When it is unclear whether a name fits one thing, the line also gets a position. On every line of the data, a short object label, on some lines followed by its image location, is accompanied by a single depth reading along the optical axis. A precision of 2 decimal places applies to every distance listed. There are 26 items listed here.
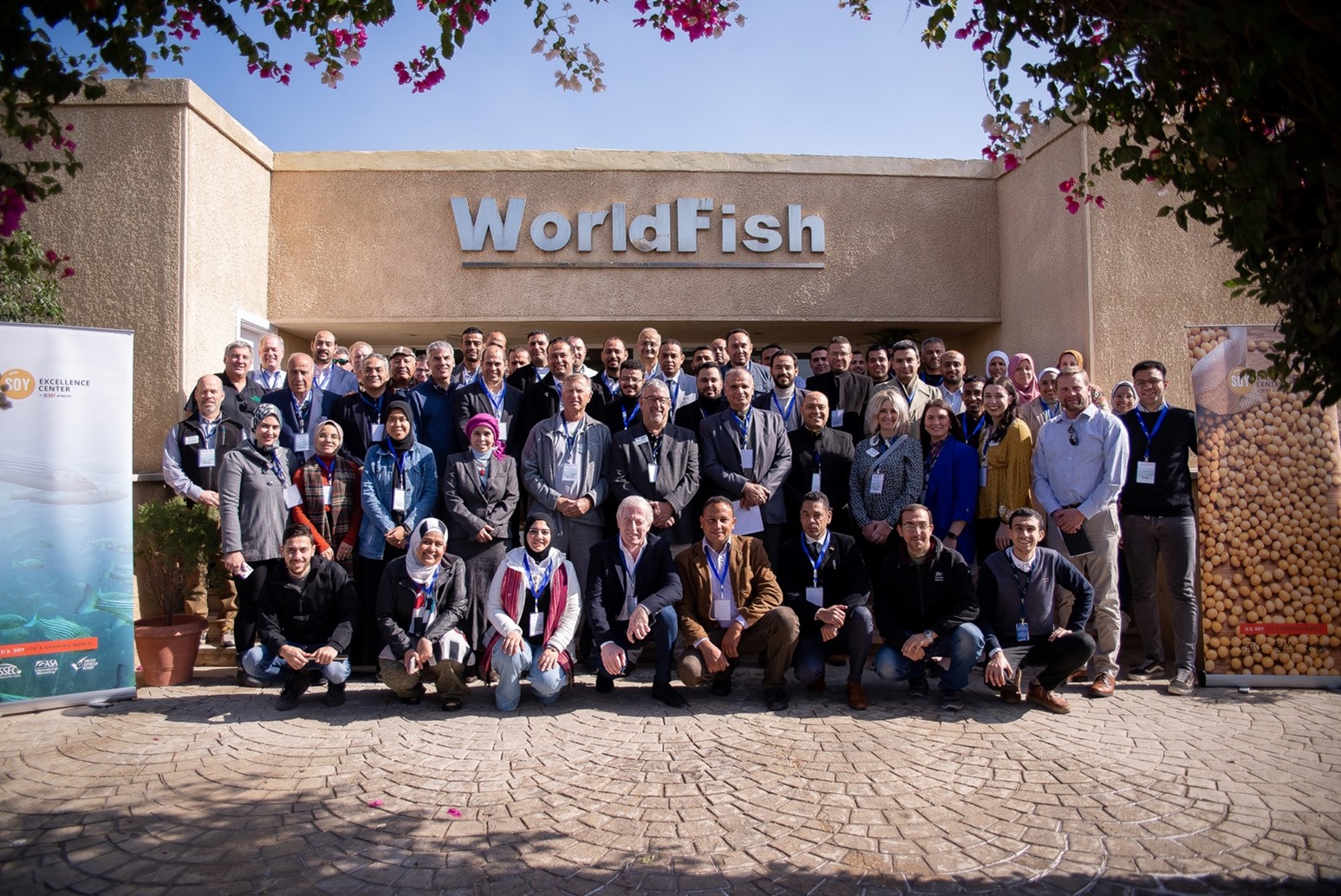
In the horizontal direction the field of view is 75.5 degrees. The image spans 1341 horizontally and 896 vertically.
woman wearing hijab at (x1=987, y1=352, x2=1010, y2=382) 7.32
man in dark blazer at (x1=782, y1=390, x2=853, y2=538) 6.57
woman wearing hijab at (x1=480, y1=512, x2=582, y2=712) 5.55
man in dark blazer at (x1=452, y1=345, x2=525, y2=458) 6.75
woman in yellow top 6.46
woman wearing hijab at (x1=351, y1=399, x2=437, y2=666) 6.25
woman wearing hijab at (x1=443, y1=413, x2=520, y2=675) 6.05
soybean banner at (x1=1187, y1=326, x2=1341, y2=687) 6.00
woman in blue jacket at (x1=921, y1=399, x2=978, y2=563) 6.31
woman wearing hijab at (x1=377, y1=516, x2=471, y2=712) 5.55
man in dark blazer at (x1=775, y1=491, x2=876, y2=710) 5.73
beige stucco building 9.61
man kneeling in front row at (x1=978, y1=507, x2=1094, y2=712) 5.51
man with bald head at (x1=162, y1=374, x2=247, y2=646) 6.83
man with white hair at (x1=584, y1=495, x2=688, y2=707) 5.75
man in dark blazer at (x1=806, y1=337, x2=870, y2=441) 7.26
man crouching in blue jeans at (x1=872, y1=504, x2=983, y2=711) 5.60
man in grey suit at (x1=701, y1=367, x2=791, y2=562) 6.40
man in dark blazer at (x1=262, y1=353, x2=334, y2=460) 7.00
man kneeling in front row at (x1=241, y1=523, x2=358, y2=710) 5.64
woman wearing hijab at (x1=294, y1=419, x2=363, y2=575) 6.36
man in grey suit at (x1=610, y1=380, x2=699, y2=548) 6.29
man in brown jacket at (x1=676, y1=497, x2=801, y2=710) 5.66
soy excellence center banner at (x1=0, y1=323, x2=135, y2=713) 5.58
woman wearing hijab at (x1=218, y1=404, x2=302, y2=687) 6.21
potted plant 6.20
